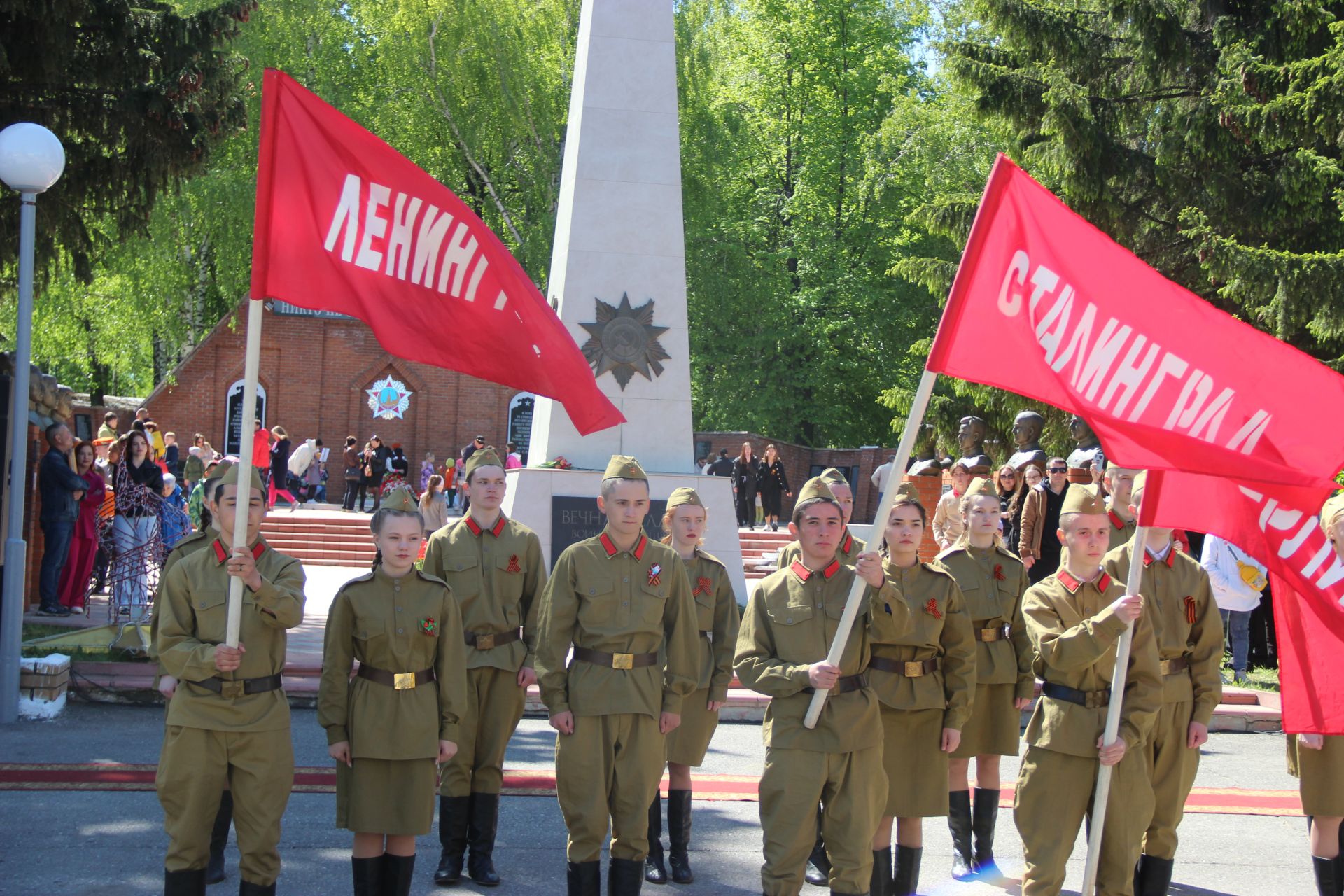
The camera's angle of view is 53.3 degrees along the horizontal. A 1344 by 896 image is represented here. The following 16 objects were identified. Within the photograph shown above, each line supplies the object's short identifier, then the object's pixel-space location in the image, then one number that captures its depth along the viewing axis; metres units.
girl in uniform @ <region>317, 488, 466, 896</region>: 5.25
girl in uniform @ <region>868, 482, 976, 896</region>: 5.70
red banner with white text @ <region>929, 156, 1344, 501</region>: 4.74
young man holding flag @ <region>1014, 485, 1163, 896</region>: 5.13
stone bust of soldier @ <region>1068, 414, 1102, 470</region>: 13.01
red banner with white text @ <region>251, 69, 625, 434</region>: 5.20
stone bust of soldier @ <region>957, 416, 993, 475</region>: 15.17
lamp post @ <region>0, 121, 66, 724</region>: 9.06
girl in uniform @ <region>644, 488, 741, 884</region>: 6.22
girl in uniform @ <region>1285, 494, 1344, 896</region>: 5.75
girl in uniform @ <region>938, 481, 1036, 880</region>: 6.53
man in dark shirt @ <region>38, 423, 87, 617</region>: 12.34
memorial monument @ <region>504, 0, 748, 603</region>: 13.35
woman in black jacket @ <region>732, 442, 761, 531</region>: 26.20
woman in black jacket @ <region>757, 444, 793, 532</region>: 25.77
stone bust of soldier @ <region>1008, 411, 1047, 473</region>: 13.70
